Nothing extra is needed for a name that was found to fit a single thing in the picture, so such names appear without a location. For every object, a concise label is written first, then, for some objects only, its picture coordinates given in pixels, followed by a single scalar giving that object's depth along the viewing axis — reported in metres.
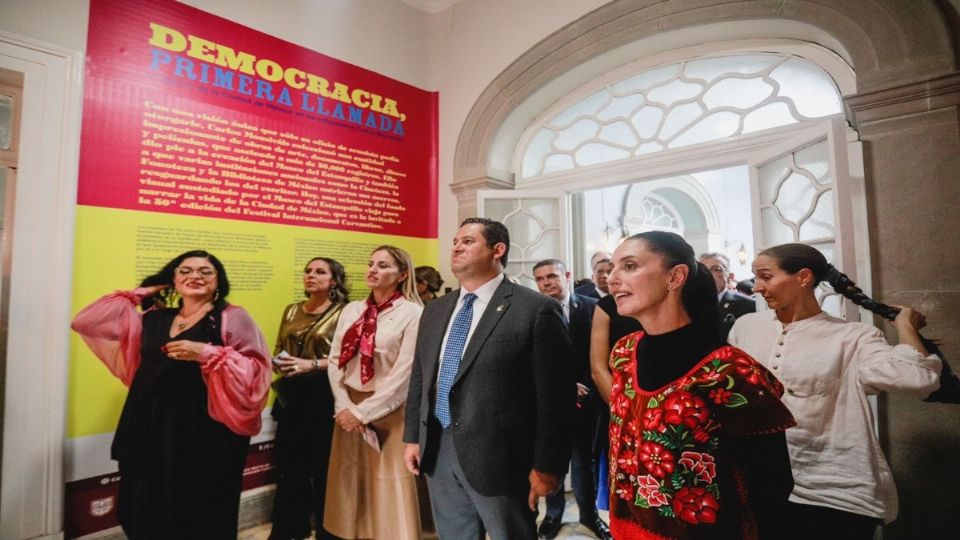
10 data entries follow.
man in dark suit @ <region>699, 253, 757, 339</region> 3.11
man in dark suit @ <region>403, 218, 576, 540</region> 1.70
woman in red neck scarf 2.38
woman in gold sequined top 2.78
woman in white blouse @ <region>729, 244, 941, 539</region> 1.48
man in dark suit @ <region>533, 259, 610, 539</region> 2.87
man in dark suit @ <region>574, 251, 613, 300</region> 3.71
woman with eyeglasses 2.26
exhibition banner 2.63
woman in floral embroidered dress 1.06
